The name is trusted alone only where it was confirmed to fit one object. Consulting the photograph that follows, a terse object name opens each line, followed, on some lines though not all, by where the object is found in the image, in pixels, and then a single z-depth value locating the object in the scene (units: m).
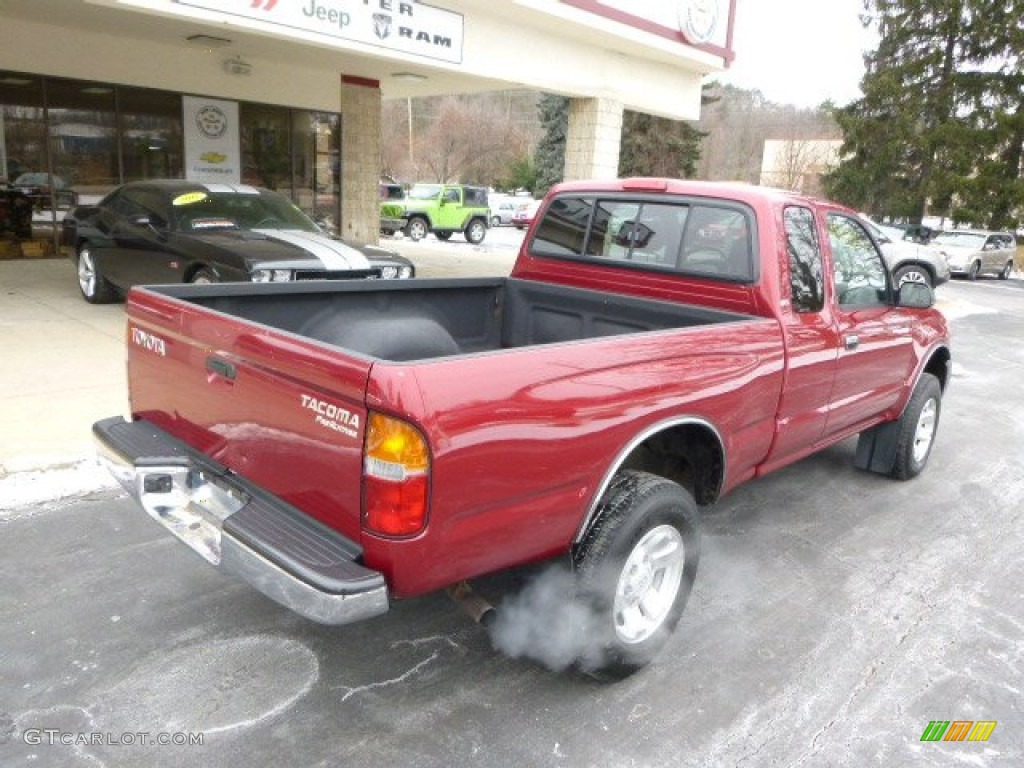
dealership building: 11.49
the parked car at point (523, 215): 32.88
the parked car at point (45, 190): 13.25
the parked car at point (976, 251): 24.64
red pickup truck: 2.29
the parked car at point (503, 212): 35.75
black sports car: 7.76
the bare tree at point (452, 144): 53.25
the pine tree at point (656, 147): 37.09
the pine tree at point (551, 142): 41.28
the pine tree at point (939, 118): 30.81
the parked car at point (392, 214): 24.39
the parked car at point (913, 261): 17.70
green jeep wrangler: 24.69
